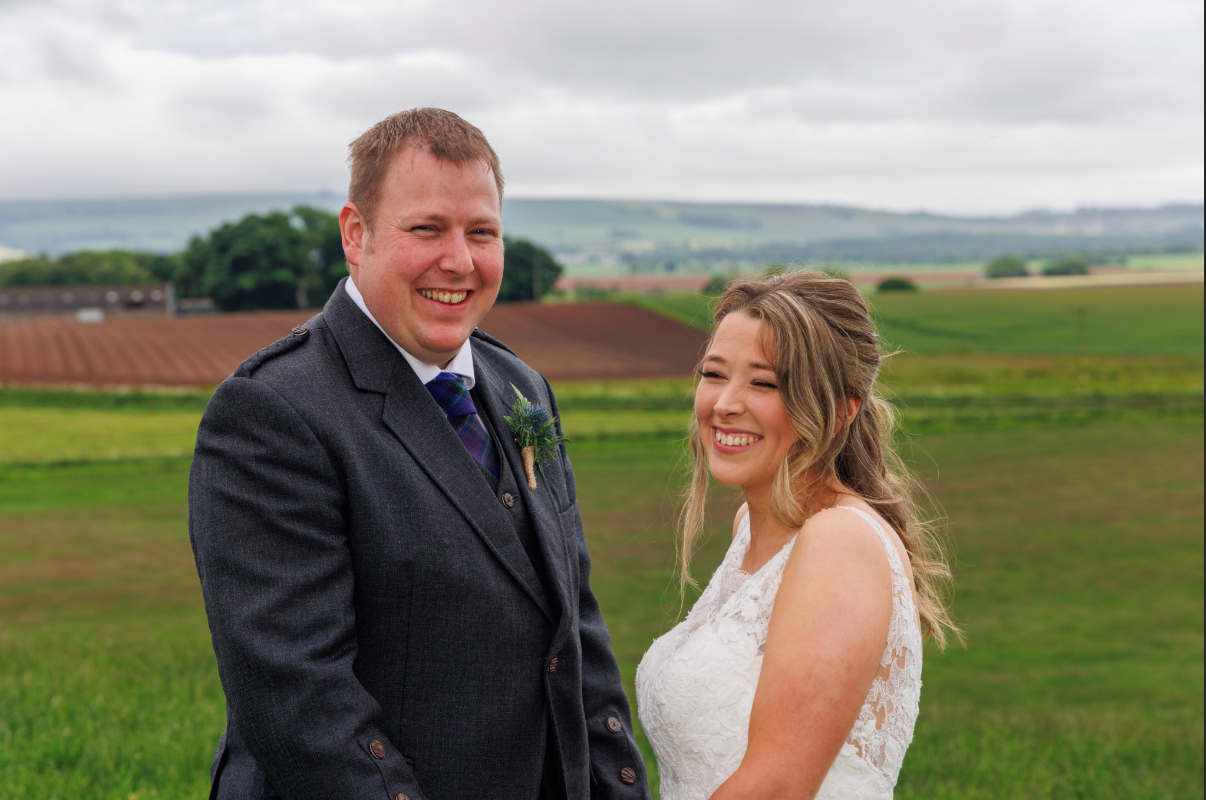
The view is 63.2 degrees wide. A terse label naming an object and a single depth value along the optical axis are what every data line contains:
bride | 2.46
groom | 2.27
